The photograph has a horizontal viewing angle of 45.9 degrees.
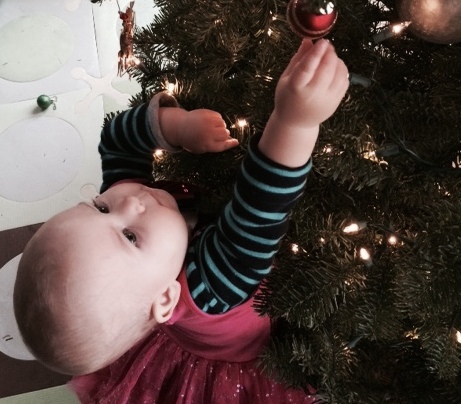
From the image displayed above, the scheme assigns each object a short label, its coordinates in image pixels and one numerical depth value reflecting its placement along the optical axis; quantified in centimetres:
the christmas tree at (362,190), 47
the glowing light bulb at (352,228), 56
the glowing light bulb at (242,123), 63
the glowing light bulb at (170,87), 72
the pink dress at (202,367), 66
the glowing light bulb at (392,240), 57
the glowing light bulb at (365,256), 57
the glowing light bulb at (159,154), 78
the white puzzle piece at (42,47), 138
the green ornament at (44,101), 133
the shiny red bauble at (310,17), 37
